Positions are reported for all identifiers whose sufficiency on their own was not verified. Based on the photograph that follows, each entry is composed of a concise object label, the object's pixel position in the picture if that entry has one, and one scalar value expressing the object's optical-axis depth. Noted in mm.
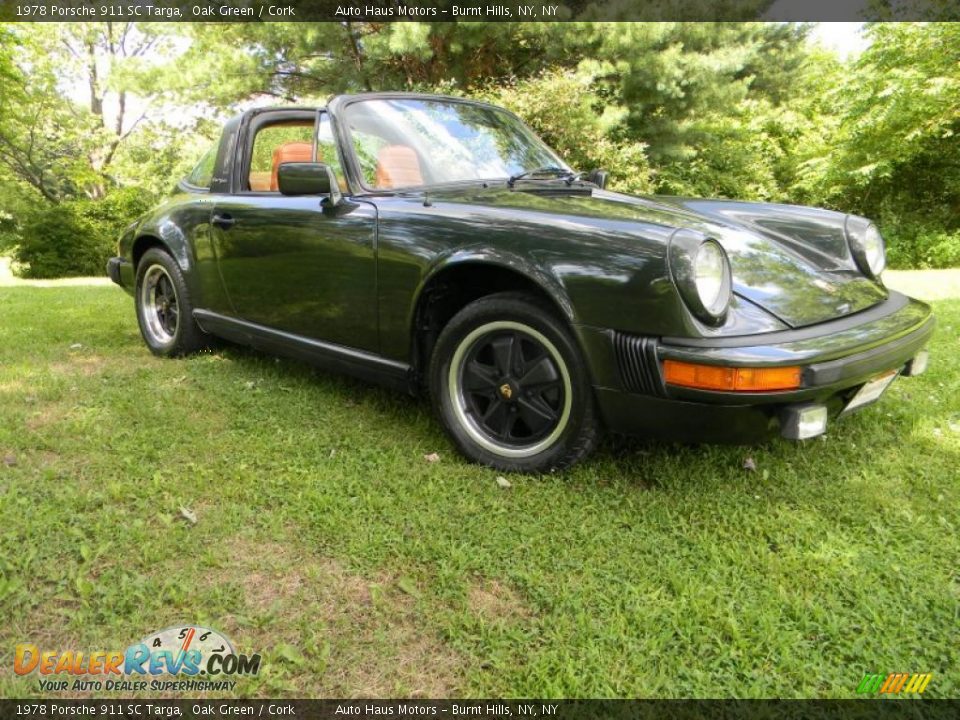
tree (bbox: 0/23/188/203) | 16562
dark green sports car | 2045
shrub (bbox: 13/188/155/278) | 12500
